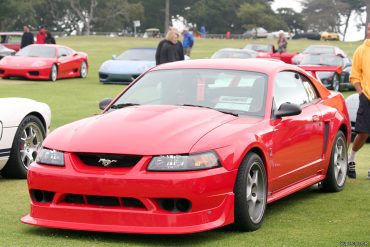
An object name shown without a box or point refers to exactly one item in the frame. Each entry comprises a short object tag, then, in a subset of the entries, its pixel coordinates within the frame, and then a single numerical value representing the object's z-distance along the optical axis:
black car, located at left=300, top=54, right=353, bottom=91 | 25.81
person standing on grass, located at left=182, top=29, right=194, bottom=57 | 37.62
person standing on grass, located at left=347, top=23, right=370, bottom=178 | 9.21
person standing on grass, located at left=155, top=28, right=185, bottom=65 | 16.33
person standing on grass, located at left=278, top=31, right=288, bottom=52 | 43.31
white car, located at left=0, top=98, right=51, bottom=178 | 8.77
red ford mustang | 6.04
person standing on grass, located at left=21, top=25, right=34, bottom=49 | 33.31
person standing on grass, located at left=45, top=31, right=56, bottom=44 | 33.25
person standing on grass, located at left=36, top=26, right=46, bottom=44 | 33.28
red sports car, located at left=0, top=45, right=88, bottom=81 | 27.59
